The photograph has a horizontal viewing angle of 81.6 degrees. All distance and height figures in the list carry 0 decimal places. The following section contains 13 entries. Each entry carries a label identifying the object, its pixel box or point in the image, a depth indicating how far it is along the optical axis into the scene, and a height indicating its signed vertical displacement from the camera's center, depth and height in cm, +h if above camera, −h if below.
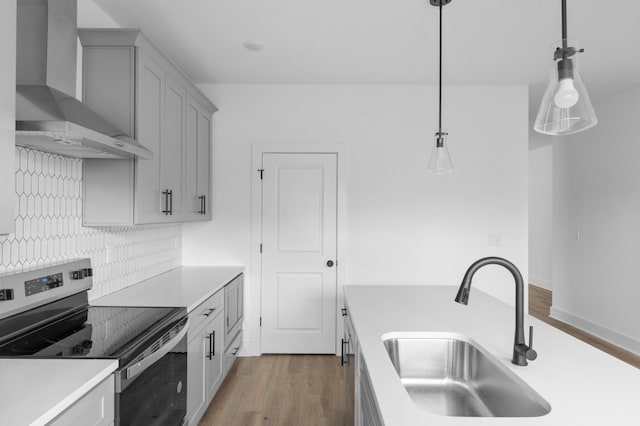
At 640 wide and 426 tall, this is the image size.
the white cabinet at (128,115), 213 +60
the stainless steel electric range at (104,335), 143 -52
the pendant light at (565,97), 105 +34
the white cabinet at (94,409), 110 -63
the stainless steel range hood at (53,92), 135 +51
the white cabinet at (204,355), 218 -91
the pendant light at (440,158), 207 +33
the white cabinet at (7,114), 118 +33
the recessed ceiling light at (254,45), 276 +130
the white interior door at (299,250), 365 -34
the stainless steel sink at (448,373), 139 -65
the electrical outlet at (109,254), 239 -25
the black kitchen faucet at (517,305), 129 -31
